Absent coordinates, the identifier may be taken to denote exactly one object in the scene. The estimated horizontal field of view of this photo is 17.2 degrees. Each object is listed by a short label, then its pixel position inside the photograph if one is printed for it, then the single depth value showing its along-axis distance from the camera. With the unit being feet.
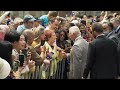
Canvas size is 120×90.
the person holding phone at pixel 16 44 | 21.18
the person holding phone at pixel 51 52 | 24.57
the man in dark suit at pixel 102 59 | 23.84
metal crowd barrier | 22.67
